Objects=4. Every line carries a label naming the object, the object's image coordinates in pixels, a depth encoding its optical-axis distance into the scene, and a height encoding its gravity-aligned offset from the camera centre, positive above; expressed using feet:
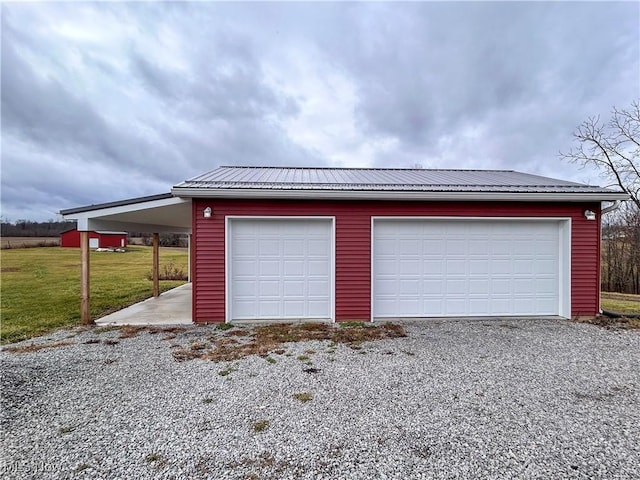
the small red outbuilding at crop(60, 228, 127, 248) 110.42 +0.57
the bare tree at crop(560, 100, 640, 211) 44.55 +14.43
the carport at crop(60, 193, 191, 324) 20.34 +2.04
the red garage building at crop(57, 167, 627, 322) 20.29 -0.30
